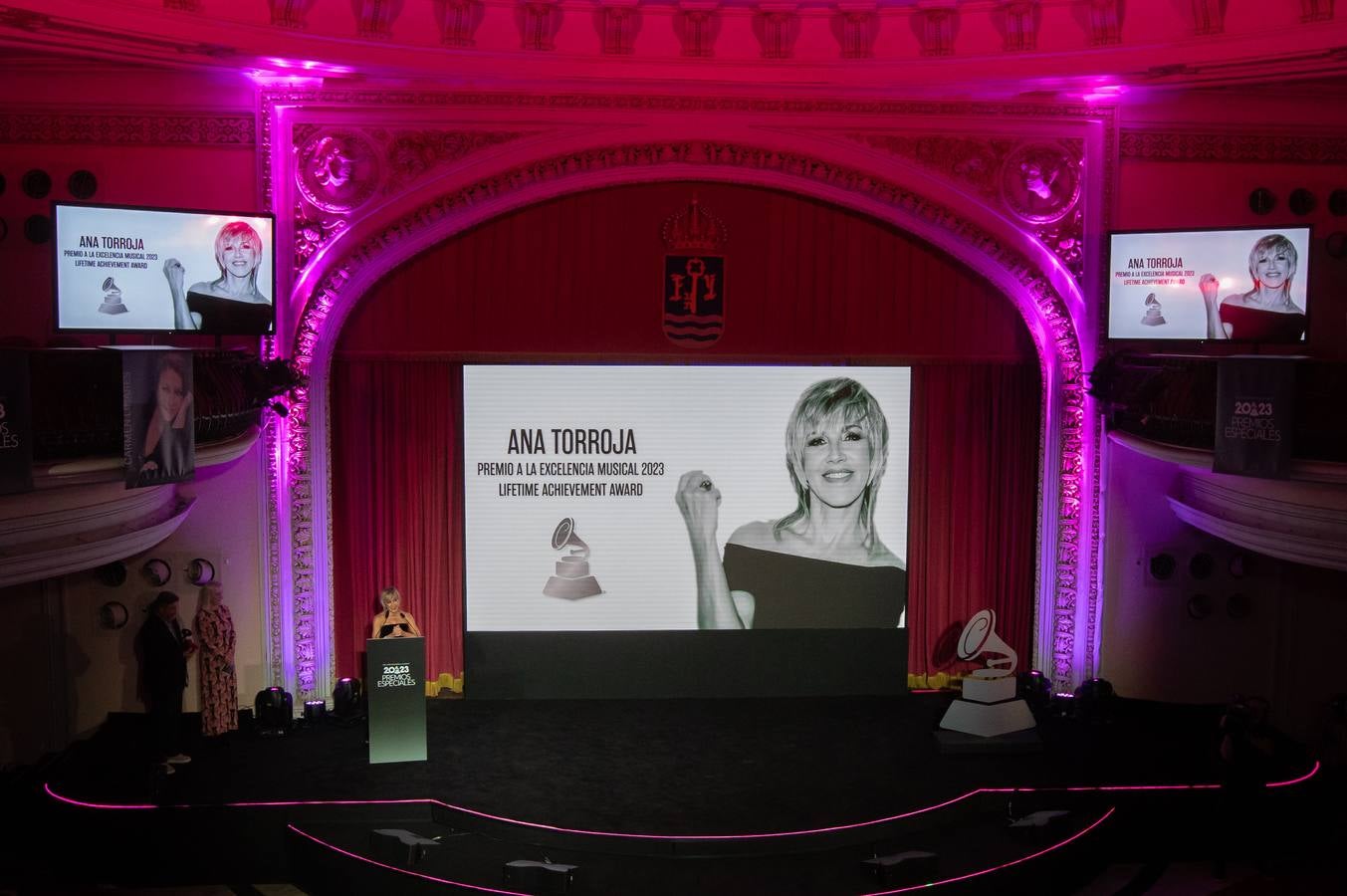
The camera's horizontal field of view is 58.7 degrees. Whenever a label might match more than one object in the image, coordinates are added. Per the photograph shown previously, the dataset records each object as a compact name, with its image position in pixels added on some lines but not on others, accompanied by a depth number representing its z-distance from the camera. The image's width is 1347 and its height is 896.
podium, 8.30
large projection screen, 9.81
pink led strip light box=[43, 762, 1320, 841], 7.46
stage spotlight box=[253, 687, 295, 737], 9.21
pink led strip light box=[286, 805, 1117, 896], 6.93
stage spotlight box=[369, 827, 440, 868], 7.21
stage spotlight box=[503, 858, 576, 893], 6.89
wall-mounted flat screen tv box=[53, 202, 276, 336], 7.91
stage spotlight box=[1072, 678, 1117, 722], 9.53
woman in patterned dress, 8.92
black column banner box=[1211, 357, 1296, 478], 7.28
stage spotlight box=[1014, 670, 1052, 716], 9.77
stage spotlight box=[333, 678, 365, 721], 9.44
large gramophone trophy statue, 8.91
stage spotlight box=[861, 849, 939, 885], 6.98
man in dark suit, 8.52
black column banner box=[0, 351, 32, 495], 5.88
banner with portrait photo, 6.82
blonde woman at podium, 9.06
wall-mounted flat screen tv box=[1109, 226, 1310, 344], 8.56
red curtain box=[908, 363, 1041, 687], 9.95
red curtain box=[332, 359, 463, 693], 9.71
